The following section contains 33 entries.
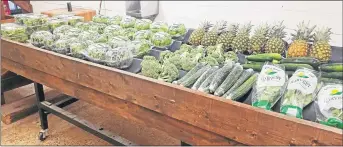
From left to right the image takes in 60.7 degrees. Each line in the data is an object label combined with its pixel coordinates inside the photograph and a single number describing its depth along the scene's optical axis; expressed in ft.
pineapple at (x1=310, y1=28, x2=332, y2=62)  4.84
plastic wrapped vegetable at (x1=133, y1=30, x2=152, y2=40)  6.27
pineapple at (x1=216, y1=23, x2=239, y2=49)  5.72
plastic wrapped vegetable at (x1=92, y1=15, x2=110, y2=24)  7.85
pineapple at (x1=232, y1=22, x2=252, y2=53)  5.55
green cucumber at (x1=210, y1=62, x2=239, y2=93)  4.10
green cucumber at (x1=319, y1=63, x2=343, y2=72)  4.10
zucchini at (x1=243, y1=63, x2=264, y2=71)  4.64
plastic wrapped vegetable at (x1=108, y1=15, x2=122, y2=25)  7.62
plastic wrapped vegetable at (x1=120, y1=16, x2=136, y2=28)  7.24
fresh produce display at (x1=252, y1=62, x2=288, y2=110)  3.71
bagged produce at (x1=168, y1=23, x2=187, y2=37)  6.61
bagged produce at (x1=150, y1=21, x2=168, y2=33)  6.75
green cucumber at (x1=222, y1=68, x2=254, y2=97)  4.04
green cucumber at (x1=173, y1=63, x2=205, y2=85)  4.45
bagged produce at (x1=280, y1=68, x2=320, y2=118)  3.52
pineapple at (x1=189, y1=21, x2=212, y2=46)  6.13
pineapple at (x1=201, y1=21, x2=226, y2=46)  5.94
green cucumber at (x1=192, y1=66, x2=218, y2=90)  4.23
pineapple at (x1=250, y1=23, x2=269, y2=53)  5.37
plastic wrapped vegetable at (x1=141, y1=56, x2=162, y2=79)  4.72
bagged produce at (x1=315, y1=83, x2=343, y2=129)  3.27
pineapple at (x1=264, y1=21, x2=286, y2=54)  5.22
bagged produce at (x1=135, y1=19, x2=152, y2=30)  7.05
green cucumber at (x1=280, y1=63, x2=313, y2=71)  4.26
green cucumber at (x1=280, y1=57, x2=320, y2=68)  4.40
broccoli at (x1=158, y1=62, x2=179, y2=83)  4.58
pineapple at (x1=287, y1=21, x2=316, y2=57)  4.92
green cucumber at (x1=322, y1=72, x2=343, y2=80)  3.96
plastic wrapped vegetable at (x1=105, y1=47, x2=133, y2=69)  5.20
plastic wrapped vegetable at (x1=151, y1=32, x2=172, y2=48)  6.04
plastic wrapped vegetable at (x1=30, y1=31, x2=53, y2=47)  6.34
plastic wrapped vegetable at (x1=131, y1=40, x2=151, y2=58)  5.69
